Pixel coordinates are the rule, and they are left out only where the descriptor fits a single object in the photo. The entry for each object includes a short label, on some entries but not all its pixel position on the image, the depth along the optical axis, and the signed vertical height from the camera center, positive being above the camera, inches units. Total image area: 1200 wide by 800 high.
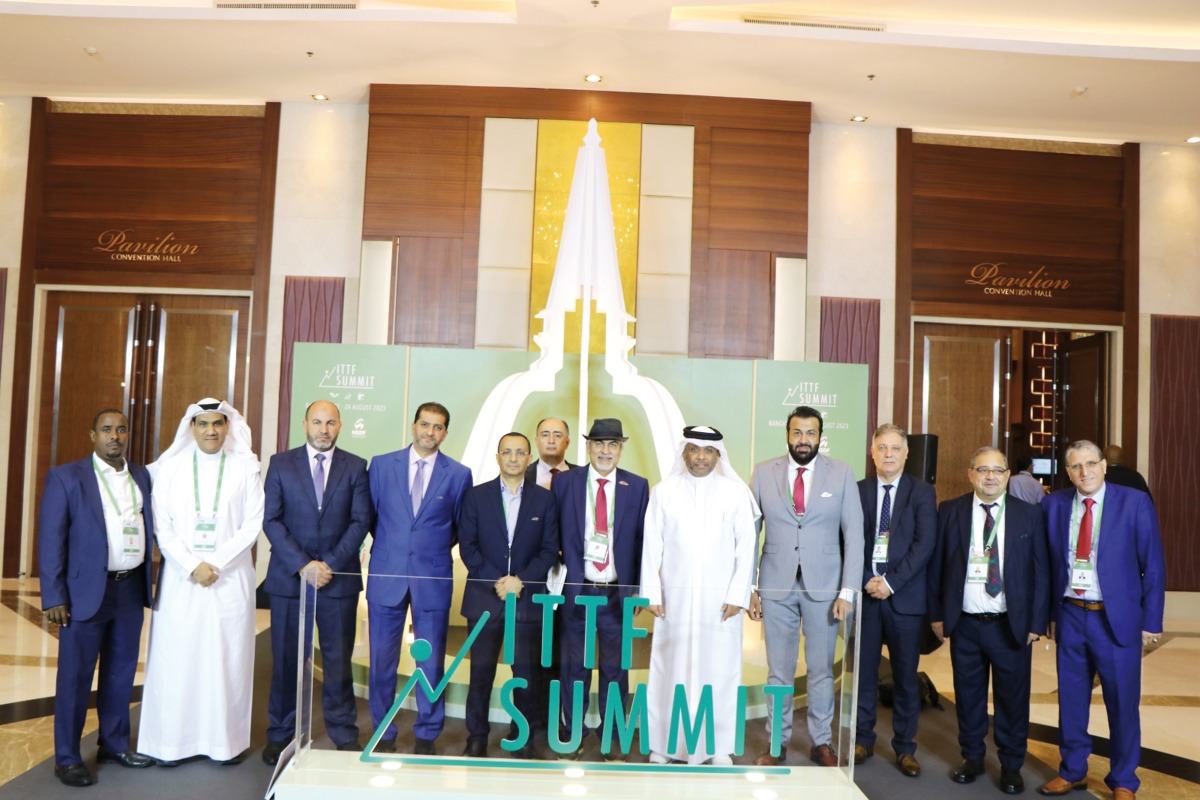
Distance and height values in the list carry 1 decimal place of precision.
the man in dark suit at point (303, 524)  155.0 -15.8
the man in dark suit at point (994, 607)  153.3 -25.2
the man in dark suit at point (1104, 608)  148.3 -23.8
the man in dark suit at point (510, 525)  152.9 -14.4
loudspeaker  260.8 -1.4
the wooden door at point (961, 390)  335.0 +22.7
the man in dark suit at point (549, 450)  181.3 -2.2
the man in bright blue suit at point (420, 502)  158.9 -11.6
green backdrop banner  264.8 +12.9
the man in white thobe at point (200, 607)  151.4 -29.3
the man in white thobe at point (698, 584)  118.3 -20.3
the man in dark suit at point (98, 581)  143.4 -24.4
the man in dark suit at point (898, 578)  159.5 -21.7
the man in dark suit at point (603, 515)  155.9 -12.4
